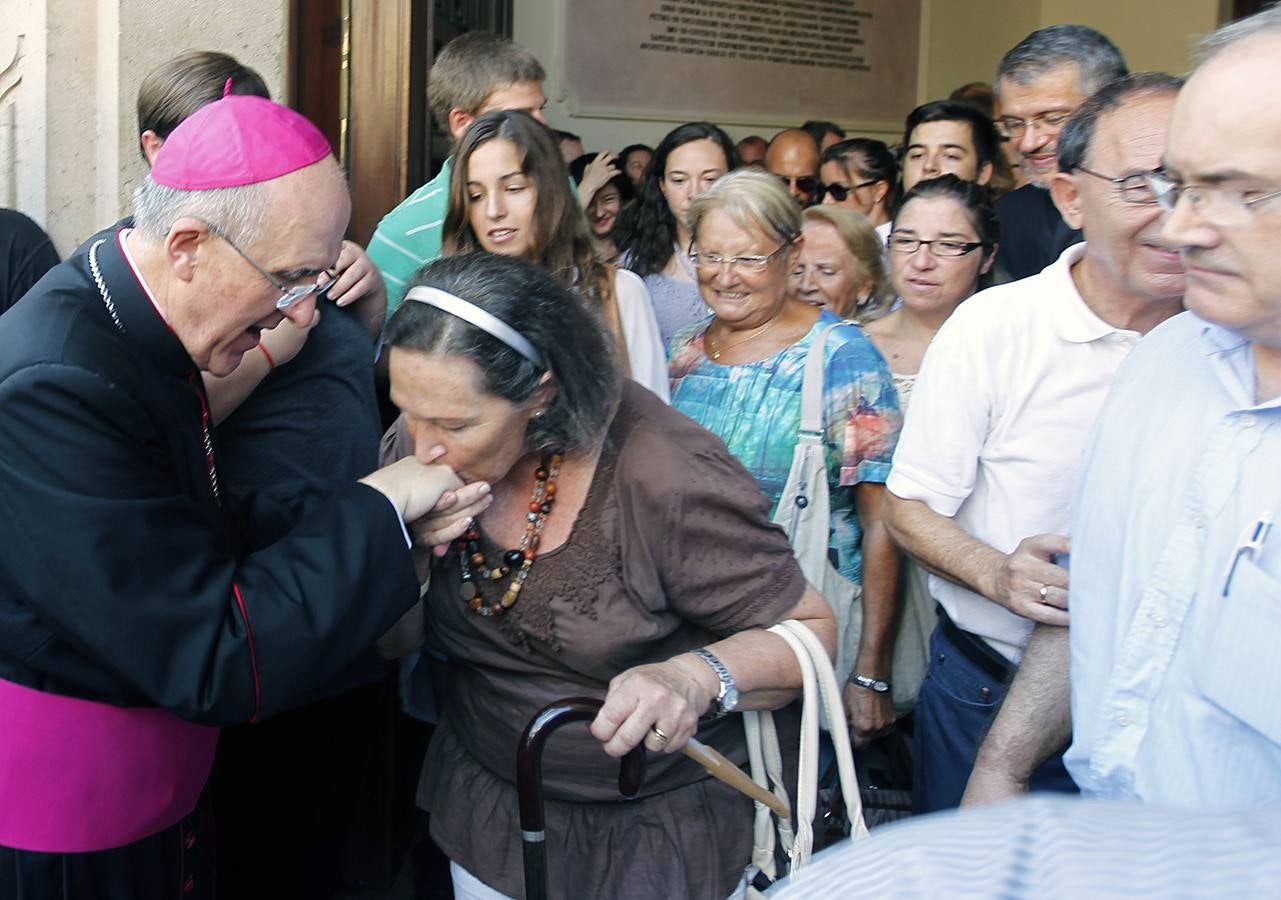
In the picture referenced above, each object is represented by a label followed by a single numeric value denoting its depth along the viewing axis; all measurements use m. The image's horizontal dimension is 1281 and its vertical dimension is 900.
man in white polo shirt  2.41
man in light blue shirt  1.53
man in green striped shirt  3.91
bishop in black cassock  1.76
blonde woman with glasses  3.13
